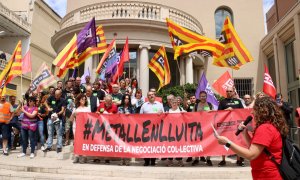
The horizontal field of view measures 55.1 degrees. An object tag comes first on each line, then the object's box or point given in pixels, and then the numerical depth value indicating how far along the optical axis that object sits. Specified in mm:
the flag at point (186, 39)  9328
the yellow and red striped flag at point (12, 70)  9742
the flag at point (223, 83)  10320
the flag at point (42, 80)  10367
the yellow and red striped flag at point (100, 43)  11672
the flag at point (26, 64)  10555
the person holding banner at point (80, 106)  7784
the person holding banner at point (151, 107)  7668
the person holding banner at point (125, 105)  8398
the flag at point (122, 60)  11398
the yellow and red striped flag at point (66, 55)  9595
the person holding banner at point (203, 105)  7707
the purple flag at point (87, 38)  10367
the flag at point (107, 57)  11336
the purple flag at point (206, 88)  9880
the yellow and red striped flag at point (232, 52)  9141
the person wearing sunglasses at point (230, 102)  7470
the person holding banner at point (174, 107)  7516
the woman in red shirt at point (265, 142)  2533
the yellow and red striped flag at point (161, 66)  11414
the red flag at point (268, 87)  9258
